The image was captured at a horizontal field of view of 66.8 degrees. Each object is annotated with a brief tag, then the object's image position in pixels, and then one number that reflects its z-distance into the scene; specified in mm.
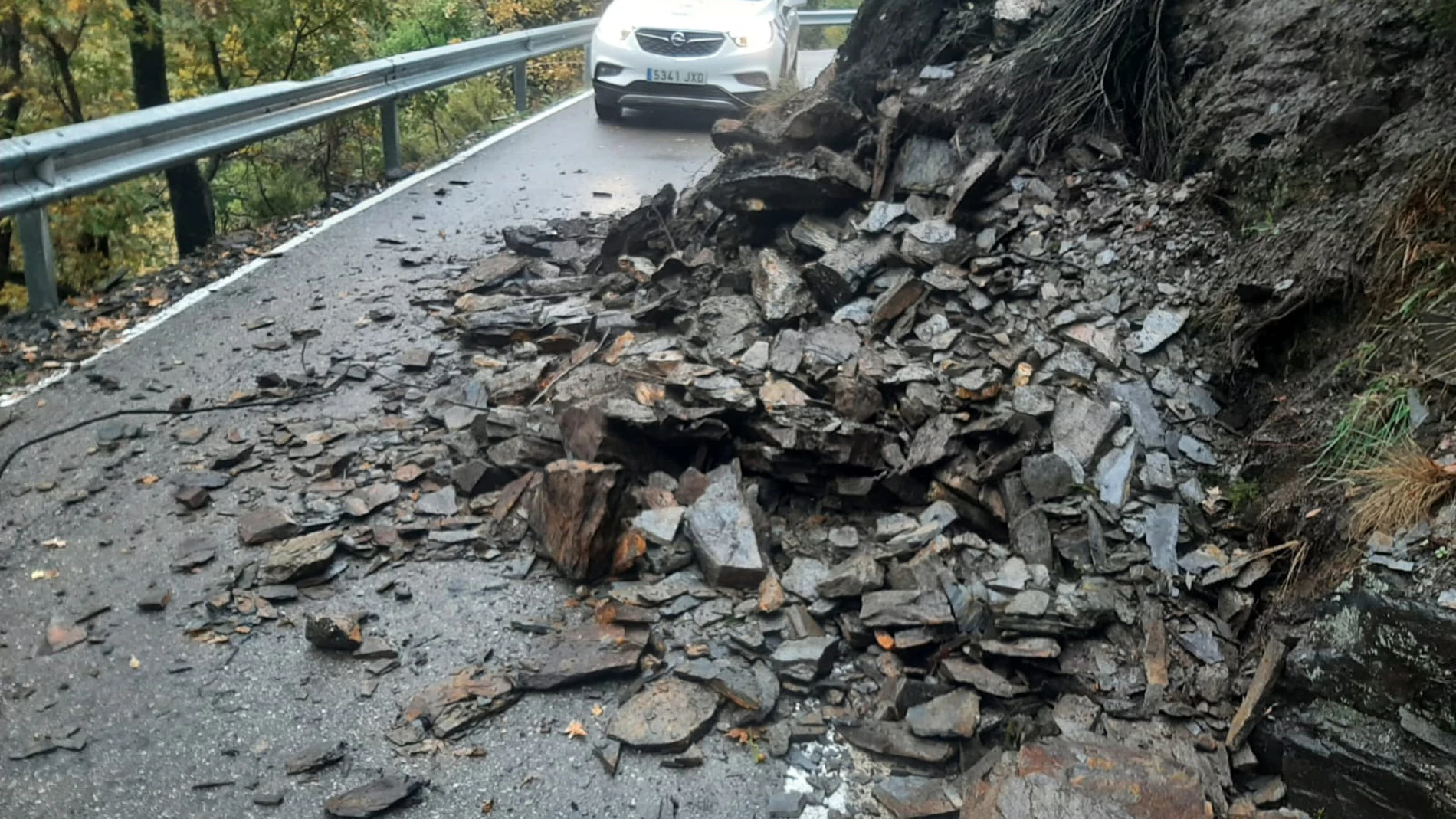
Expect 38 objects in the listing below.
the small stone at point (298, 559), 4484
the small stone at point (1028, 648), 3875
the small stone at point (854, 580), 4289
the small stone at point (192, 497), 4945
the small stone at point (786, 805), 3402
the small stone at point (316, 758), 3527
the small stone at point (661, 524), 4621
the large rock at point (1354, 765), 3092
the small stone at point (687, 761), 3582
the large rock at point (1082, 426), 4770
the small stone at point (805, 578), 4371
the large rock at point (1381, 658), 3135
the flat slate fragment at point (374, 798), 3355
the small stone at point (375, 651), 4070
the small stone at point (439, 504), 4984
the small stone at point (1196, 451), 4684
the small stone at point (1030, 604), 4004
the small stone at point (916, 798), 3389
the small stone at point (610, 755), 3566
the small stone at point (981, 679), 3783
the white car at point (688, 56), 13047
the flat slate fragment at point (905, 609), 4070
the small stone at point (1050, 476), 4625
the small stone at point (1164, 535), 4219
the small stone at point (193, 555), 4539
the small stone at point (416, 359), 6395
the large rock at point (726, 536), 4426
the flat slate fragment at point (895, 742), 3600
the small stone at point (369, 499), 4938
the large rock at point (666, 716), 3660
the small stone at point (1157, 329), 5250
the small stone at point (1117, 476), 4559
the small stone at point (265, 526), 4719
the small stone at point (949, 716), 3652
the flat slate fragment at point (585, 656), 3943
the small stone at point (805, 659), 3938
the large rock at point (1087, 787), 3248
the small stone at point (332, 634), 4066
